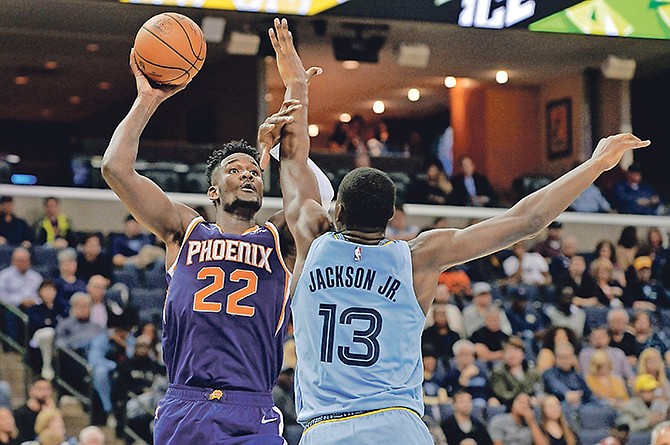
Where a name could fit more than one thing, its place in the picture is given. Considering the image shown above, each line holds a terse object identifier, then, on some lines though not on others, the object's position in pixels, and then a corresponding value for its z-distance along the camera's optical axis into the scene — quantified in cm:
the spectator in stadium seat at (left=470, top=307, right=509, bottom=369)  1317
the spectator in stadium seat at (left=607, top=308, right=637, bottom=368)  1427
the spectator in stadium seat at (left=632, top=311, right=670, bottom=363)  1470
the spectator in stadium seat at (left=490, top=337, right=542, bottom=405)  1252
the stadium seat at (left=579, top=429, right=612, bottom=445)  1234
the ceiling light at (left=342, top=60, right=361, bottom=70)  2153
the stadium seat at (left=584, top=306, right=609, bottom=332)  1505
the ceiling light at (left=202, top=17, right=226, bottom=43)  1744
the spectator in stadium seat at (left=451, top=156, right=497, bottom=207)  1811
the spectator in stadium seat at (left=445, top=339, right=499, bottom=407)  1245
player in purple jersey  547
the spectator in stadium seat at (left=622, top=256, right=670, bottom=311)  1606
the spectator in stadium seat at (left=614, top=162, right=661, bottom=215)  1884
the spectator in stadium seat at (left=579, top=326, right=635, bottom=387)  1368
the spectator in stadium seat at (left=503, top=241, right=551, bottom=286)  1573
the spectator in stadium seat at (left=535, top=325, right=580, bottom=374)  1330
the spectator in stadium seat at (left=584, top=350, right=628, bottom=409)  1343
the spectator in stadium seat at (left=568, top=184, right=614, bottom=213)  1875
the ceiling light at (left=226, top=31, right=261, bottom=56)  1800
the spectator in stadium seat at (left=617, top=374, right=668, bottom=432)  1282
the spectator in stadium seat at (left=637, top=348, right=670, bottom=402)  1359
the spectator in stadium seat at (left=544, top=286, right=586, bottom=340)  1466
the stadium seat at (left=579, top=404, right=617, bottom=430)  1268
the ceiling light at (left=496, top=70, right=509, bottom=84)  2223
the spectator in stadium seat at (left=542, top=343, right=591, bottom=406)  1305
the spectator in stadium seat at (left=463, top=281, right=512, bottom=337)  1363
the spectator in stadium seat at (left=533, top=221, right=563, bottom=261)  1650
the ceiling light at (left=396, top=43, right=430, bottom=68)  1912
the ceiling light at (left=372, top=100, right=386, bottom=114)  2525
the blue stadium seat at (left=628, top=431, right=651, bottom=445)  1248
